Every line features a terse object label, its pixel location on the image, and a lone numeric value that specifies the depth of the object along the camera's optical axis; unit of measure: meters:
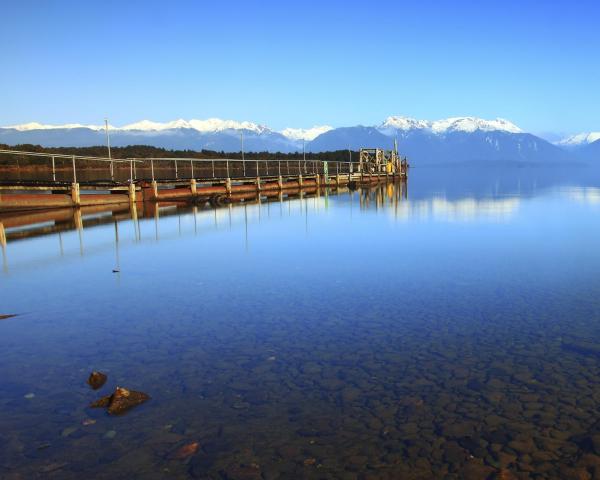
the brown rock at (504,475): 5.93
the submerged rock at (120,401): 7.64
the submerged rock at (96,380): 8.41
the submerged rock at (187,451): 6.52
